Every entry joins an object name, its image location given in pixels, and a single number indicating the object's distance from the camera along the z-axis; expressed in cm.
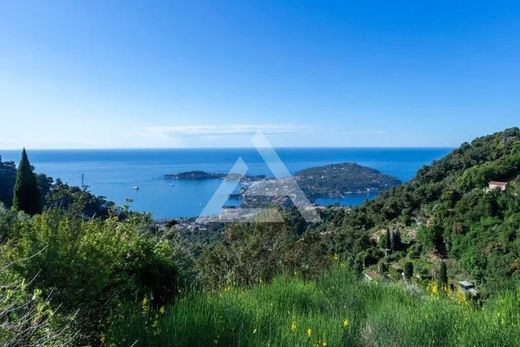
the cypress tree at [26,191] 1947
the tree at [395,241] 3200
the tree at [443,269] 2190
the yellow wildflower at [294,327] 245
